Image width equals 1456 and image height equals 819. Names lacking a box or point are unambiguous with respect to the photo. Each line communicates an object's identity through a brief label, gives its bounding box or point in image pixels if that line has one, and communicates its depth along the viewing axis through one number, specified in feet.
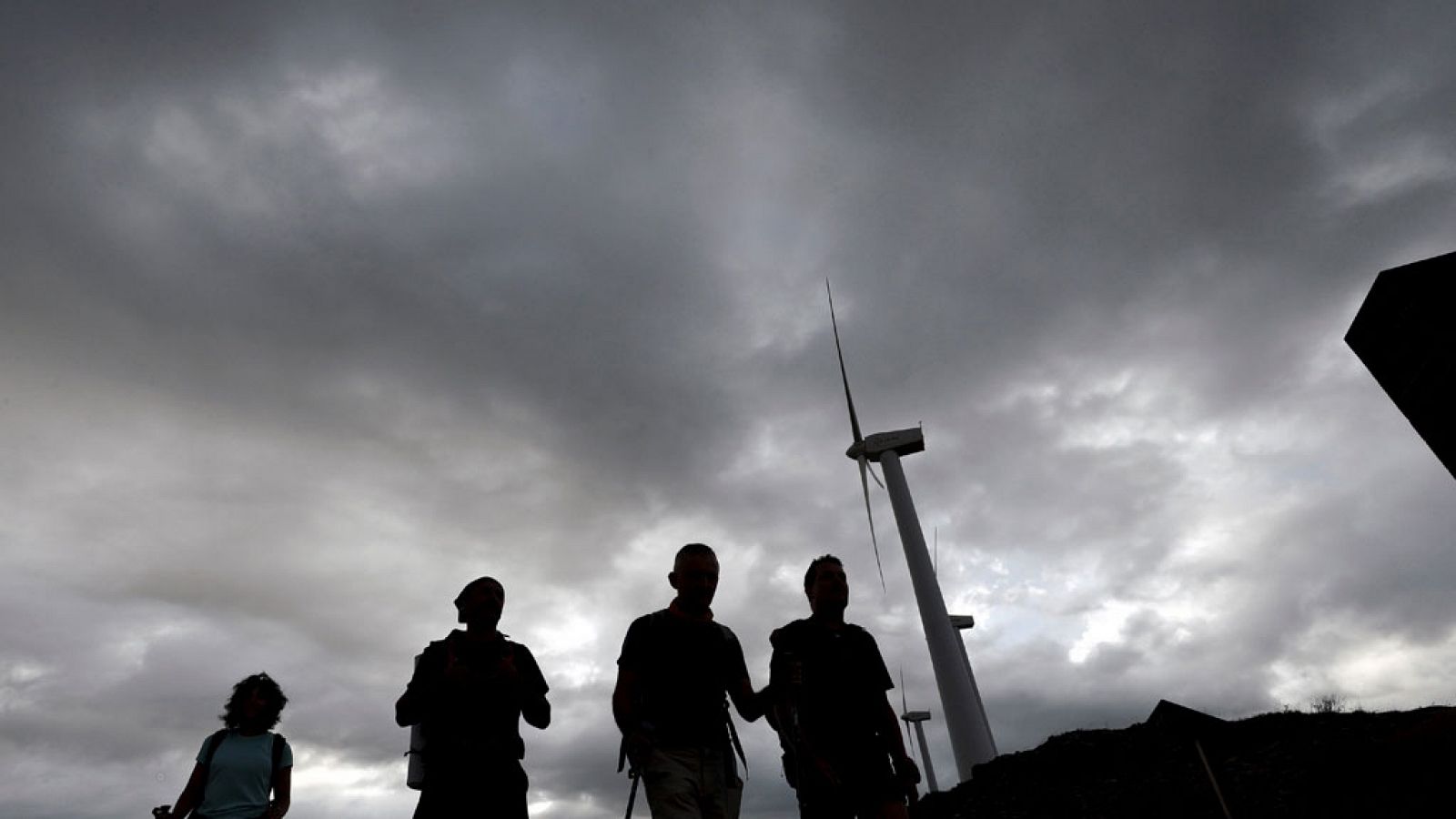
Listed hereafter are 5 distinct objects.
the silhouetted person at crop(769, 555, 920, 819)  15.80
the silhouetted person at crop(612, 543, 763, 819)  14.89
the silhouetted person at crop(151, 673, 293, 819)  16.81
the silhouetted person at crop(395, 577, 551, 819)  13.99
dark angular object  6.63
